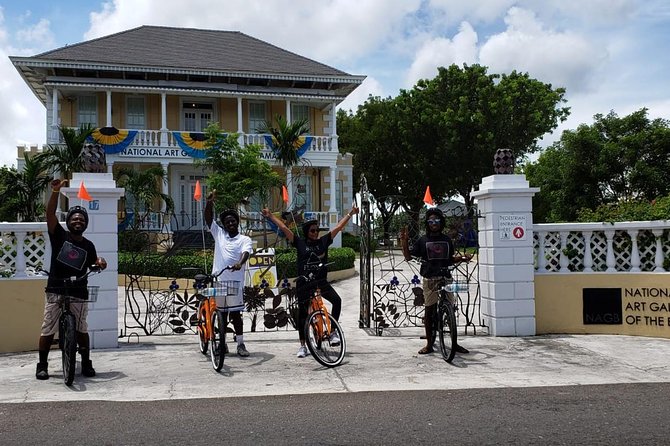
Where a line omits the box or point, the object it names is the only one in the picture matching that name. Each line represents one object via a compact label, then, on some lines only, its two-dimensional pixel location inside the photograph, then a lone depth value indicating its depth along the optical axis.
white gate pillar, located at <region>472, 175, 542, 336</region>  9.01
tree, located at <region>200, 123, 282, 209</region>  20.08
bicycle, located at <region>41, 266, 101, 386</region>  6.36
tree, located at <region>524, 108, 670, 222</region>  22.41
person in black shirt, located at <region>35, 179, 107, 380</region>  6.62
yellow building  26.27
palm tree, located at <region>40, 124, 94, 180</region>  21.44
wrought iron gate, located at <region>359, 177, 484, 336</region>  9.42
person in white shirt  7.59
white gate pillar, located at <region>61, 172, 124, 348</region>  8.26
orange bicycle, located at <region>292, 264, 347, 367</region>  7.11
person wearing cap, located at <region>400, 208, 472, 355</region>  7.81
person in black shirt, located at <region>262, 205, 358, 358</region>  7.48
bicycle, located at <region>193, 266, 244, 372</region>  6.99
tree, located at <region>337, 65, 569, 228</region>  32.16
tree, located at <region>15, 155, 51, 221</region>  21.03
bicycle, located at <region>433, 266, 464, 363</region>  7.37
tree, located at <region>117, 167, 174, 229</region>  20.12
